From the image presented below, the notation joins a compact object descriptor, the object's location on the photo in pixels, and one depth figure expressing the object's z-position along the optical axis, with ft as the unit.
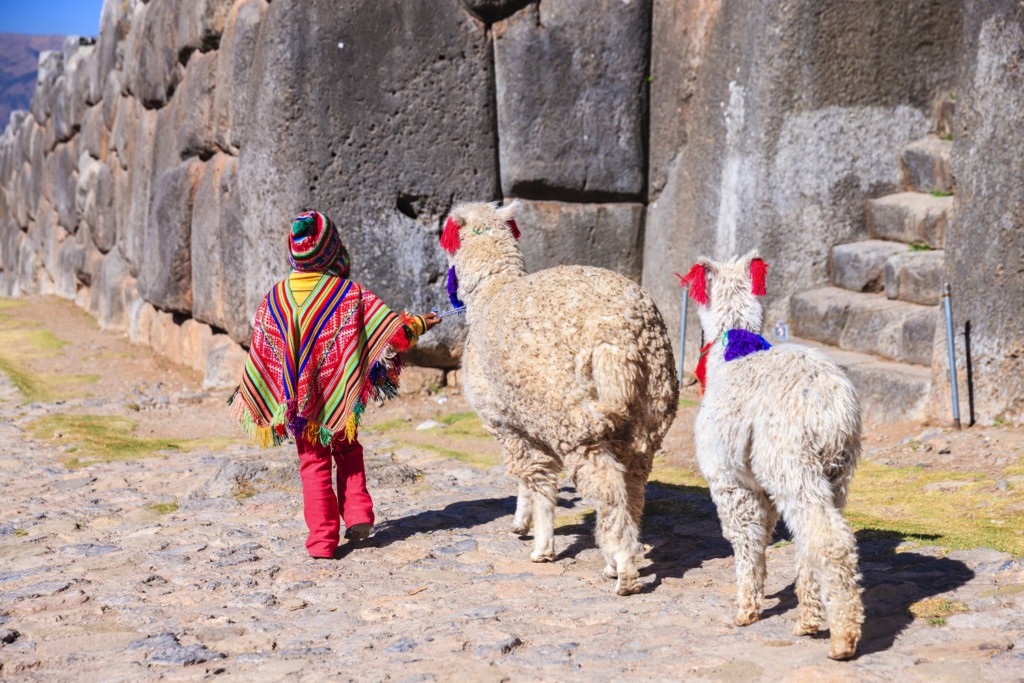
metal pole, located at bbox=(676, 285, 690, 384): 30.05
